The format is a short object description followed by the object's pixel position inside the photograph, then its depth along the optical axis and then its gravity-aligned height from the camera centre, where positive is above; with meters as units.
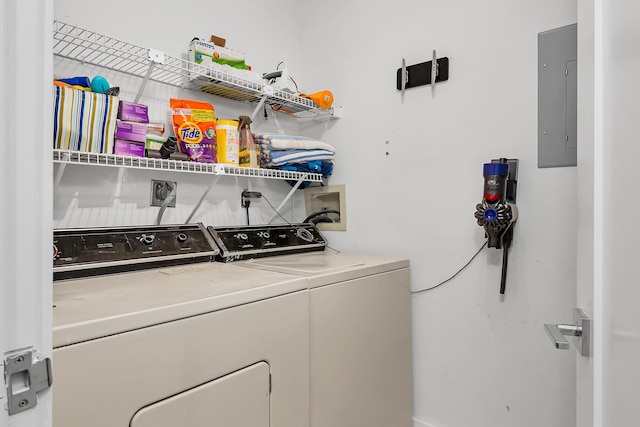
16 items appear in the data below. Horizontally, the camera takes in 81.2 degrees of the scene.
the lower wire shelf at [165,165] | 1.22 +0.18
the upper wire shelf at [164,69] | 1.38 +0.60
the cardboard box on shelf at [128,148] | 1.36 +0.23
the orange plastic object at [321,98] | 2.06 +0.62
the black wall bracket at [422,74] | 1.78 +0.67
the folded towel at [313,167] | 1.99 +0.24
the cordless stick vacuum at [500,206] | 1.50 +0.01
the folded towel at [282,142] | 1.86 +0.35
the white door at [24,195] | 0.49 +0.02
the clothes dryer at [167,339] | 0.77 -0.31
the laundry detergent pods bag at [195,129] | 1.58 +0.35
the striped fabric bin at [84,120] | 1.20 +0.30
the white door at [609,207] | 0.59 +0.00
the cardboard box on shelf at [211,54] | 1.65 +0.71
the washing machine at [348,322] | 1.31 -0.45
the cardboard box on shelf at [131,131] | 1.37 +0.30
